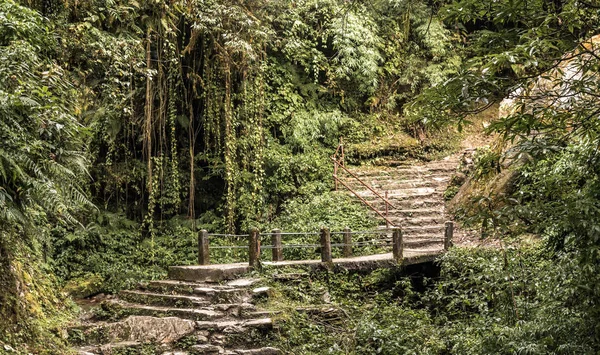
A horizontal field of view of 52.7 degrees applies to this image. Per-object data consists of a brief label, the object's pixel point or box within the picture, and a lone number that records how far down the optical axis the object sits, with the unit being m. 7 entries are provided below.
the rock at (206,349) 8.48
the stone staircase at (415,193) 14.40
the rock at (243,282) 9.98
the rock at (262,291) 9.71
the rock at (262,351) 8.41
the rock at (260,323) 8.80
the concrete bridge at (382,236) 10.94
